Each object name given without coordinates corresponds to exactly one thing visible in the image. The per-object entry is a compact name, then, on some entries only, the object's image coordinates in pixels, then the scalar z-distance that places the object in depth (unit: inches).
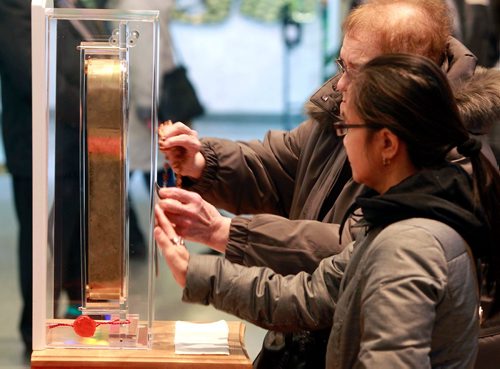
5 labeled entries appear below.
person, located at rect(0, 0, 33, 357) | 157.4
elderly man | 103.6
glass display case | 102.3
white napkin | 102.9
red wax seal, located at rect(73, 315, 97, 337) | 103.5
